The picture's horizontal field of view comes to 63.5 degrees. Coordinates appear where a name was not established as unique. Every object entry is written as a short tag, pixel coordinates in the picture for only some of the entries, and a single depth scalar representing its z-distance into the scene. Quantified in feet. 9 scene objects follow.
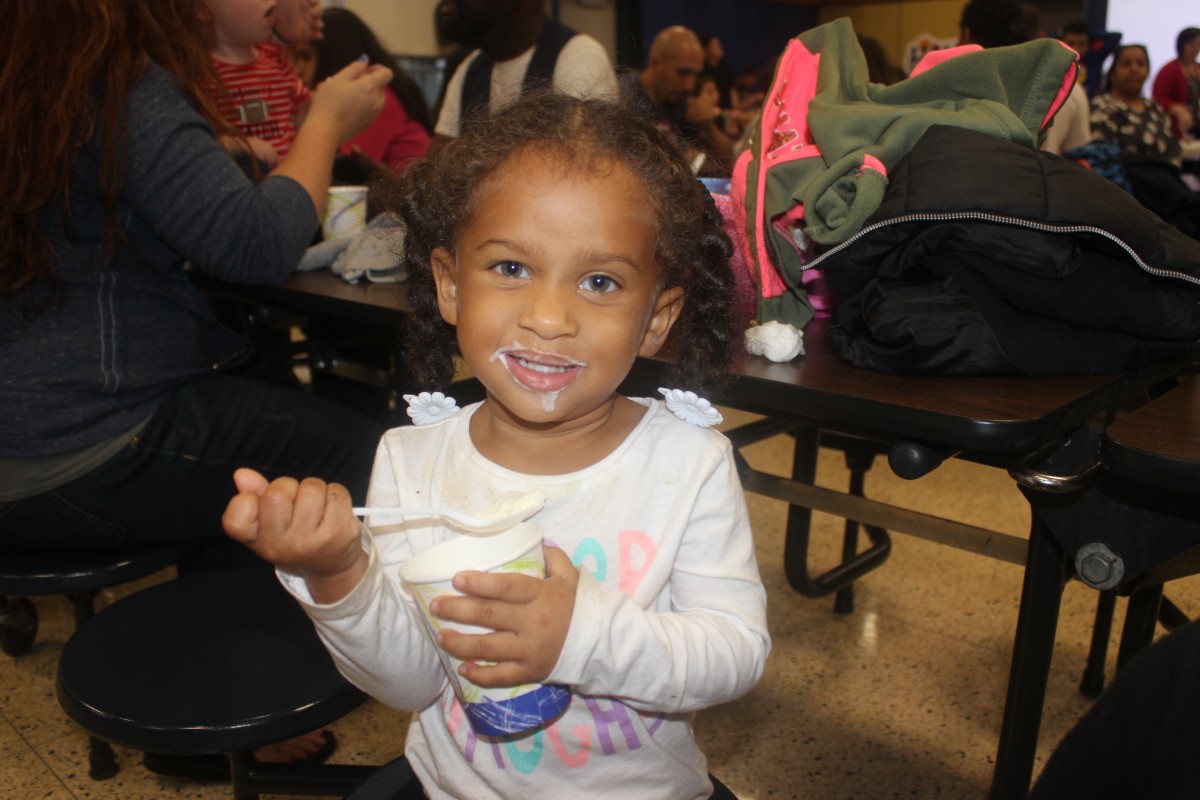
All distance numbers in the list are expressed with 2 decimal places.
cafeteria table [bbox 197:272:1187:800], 2.77
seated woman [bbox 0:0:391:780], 4.13
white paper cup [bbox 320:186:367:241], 5.86
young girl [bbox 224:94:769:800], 2.45
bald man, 13.55
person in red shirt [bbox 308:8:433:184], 9.50
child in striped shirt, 5.99
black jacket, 3.12
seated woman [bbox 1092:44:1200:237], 5.69
